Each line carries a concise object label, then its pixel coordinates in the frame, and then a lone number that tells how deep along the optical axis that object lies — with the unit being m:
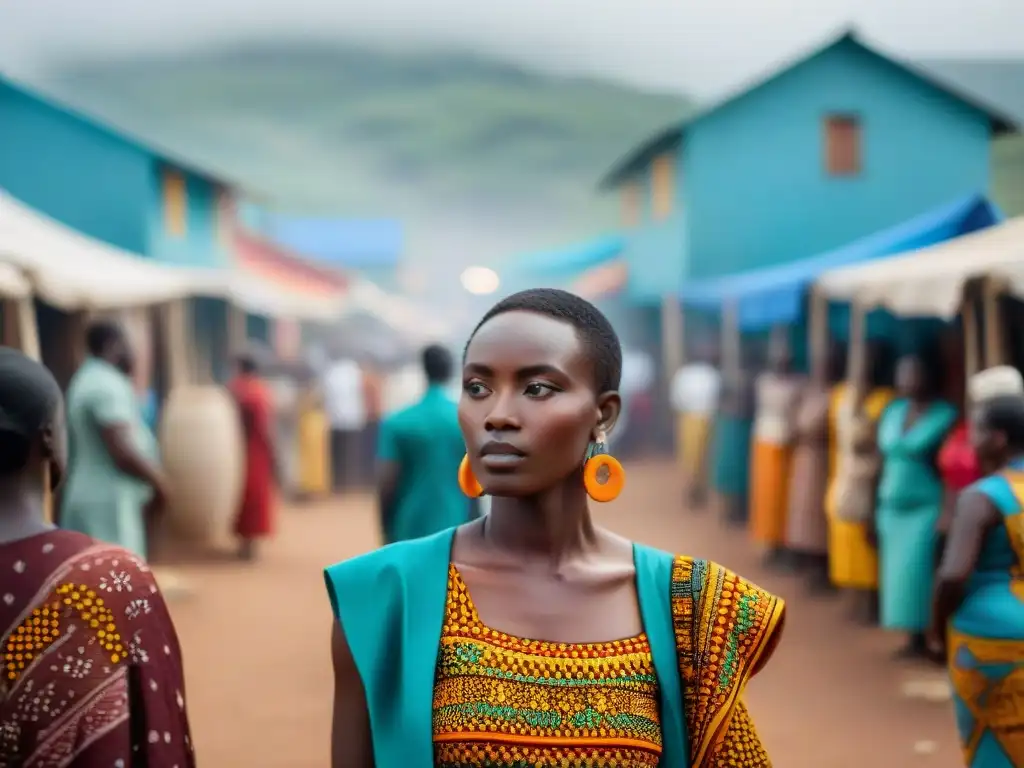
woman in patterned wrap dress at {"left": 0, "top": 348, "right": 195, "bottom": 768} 2.17
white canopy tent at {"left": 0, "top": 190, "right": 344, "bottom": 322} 6.44
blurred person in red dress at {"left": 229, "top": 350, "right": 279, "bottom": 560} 10.15
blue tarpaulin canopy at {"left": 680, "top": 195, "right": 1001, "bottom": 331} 10.05
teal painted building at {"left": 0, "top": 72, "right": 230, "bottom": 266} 19.00
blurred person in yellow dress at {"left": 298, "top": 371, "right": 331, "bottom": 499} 15.09
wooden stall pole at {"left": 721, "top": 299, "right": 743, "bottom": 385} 12.71
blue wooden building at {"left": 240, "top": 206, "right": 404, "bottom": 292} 47.19
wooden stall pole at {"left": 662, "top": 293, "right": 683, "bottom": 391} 19.48
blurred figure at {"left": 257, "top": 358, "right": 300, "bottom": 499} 15.13
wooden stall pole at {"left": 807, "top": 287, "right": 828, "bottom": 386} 8.84
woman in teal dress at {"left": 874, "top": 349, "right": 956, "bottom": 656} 6.63
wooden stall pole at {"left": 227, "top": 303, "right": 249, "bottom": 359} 14.48
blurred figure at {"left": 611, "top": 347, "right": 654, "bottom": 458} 20.20
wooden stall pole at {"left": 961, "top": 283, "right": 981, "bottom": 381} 6.27
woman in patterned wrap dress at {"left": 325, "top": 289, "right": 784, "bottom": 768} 1.84
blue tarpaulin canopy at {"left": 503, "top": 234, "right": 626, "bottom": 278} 28.47
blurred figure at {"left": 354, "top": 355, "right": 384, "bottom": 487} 16.09
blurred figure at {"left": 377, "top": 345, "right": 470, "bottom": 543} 5.60
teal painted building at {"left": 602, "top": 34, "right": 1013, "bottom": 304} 19.45
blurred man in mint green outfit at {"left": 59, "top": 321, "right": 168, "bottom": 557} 6.64
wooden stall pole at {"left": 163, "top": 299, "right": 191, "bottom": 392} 10.27
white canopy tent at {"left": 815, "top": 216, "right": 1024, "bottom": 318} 5.93
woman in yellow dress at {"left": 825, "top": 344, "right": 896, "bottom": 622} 7.49
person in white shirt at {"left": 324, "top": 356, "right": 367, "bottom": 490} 15.41
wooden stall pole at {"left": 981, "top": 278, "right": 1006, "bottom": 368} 5.98
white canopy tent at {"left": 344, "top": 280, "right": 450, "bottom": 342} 27.10
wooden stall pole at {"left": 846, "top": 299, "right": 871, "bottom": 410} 7.75
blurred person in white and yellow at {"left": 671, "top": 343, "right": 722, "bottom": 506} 14.47
